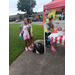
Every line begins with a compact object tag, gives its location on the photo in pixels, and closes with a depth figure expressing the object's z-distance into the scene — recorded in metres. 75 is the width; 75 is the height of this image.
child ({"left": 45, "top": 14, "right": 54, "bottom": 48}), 3.77
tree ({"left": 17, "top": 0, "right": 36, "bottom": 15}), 55.88
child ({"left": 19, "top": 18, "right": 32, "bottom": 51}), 3.53
